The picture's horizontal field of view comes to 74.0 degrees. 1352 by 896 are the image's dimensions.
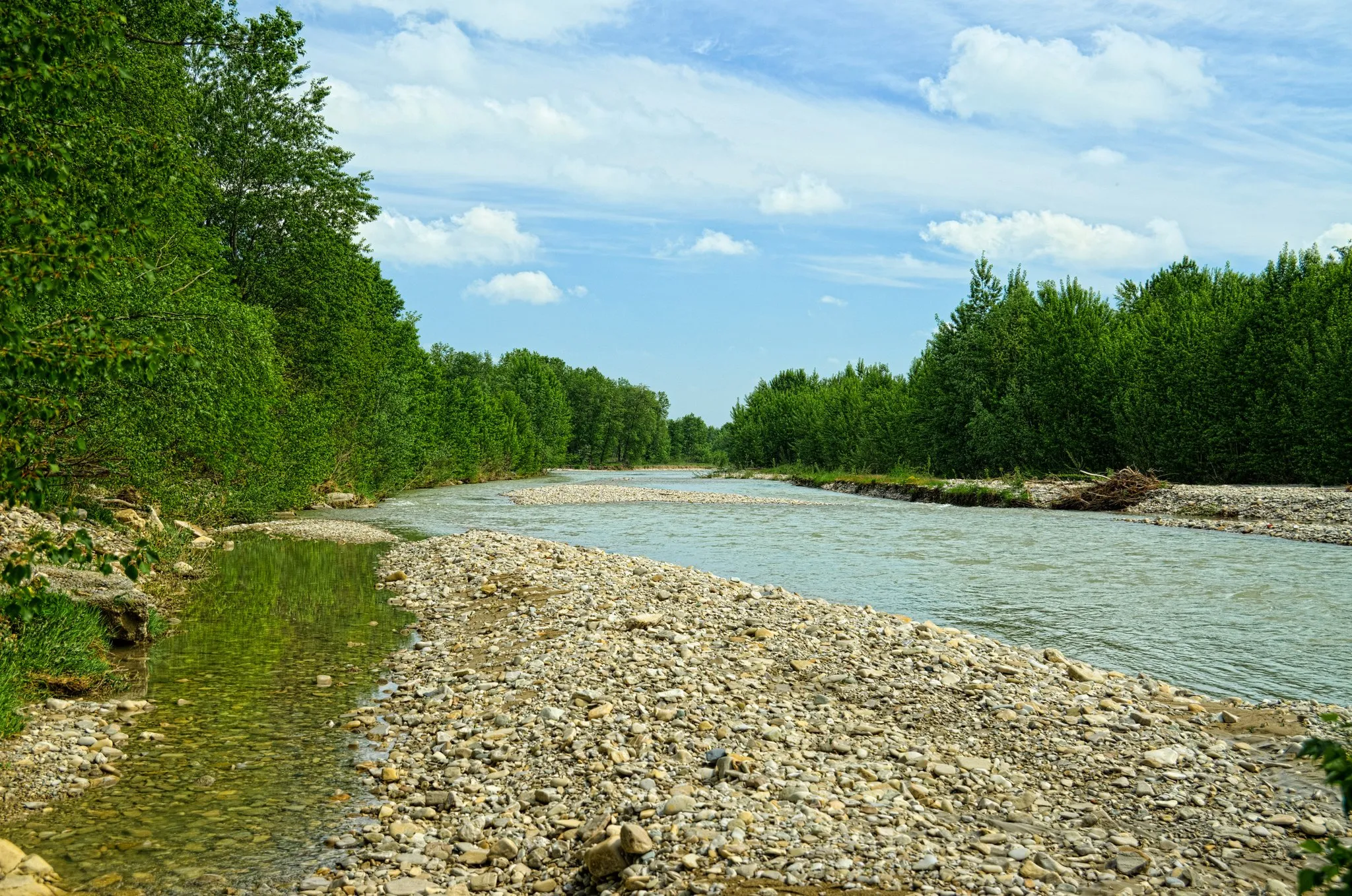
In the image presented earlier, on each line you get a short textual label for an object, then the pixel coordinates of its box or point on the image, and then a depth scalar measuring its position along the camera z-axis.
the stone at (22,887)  5.86
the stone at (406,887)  6.23
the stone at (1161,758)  8.16
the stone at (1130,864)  6.09
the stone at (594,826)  6.86
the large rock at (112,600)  12.77
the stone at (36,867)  6.18
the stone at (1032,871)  5.95
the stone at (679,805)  6.95
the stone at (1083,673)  11.08
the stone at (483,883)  6.33
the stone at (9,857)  6.12
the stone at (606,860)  6.20
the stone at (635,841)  6.21
